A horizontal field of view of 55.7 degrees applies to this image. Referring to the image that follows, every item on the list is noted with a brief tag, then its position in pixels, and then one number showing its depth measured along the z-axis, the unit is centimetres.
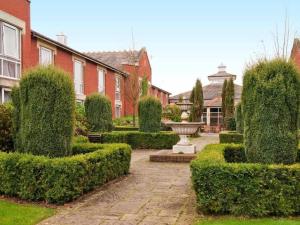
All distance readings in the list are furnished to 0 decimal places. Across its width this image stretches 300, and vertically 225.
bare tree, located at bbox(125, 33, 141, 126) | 2518
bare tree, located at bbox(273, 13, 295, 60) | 919
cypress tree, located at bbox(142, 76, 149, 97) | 2655
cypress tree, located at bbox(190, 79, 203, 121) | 2602
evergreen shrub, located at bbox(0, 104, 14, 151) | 724
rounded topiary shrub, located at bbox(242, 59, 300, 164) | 539
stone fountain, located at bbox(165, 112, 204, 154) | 1061
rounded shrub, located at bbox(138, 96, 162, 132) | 1500
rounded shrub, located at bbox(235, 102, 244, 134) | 1374
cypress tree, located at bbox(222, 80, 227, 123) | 2602
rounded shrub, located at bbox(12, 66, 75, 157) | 610
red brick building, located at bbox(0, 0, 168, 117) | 1227
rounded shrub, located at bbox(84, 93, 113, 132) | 1516
